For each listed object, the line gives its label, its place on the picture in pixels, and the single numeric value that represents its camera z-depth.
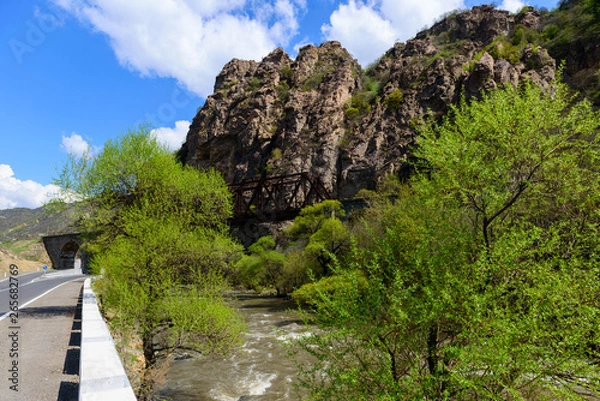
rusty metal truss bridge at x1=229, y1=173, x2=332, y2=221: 52.76
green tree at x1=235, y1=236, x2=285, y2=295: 34.56
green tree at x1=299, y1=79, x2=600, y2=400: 4.83
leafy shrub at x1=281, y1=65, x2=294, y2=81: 76.00
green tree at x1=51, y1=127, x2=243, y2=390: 9.70
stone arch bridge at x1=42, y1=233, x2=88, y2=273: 79.88
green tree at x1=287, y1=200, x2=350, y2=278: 28.12
